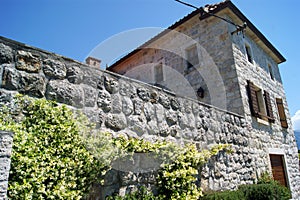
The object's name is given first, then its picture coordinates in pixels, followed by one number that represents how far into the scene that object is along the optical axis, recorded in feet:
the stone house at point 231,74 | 22.69
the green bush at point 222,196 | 11.91
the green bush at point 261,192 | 14.83
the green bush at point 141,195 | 9.14
